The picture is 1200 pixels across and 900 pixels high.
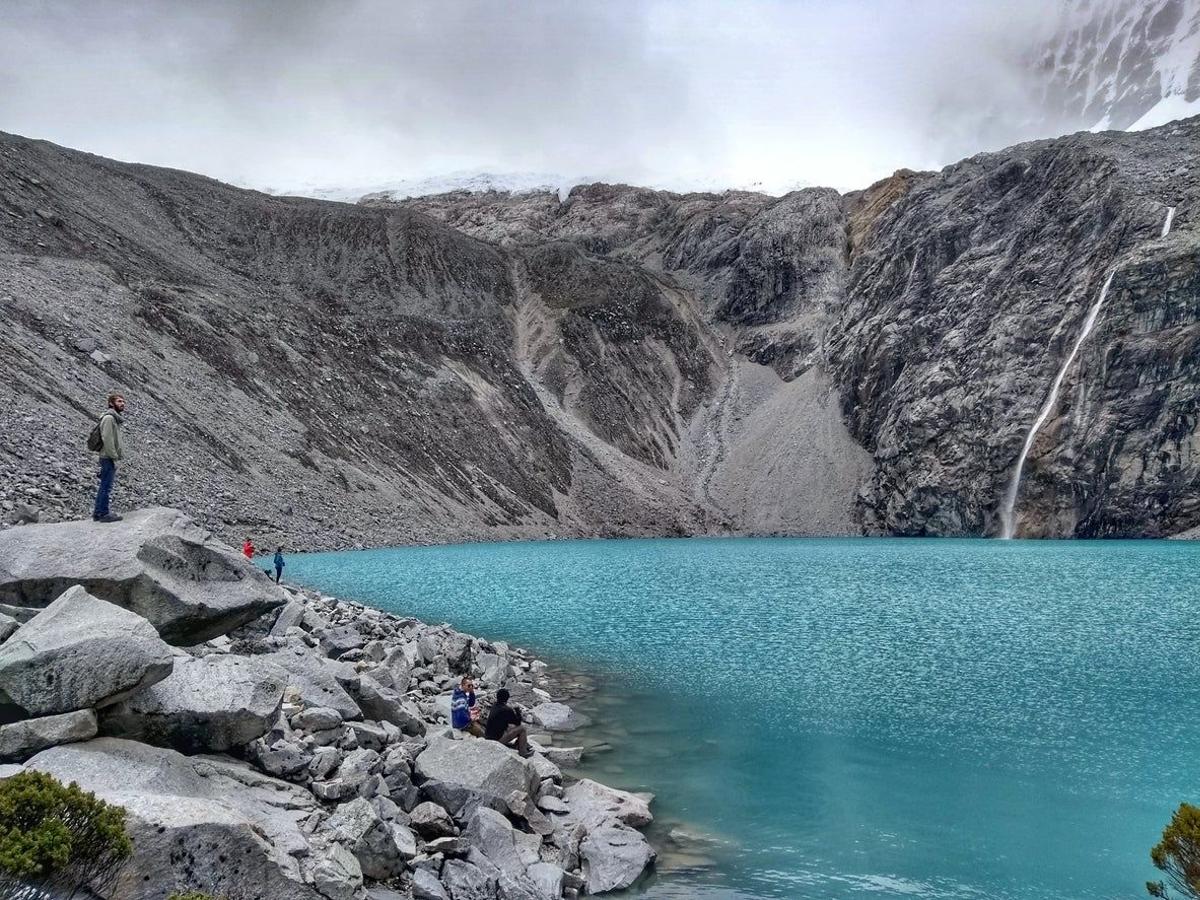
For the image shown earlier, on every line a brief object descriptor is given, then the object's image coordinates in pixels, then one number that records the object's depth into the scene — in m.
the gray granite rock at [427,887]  8.66
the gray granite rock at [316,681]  12.38
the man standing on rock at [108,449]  13.37
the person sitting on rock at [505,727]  14.23
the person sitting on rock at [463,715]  14.73
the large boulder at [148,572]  10.99
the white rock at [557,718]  17.59
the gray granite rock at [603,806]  11.88
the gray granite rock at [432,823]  10.10
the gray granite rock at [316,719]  11.32
